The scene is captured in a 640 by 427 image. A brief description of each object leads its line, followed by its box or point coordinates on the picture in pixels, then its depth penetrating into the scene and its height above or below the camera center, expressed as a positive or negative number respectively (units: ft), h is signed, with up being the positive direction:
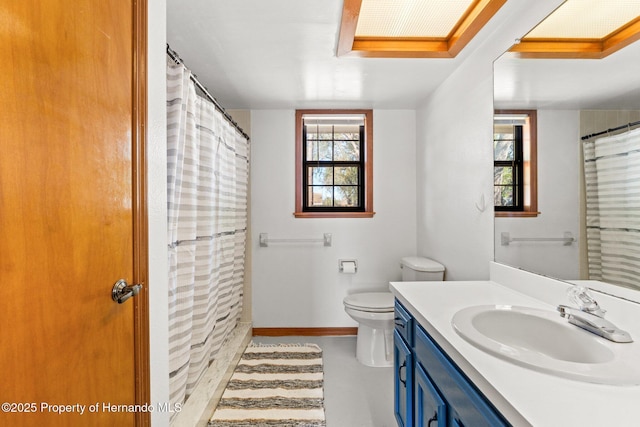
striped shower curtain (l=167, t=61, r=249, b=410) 4.56 -0.25
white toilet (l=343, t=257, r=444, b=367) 7.16 -2.53
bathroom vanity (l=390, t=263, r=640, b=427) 1.91 -1.21
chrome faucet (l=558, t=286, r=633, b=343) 2.71 -1.03
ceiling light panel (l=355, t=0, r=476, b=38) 4.75 +3.33
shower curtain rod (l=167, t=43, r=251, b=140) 4.49 +2.23
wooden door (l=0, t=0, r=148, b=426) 1.83 +0.03
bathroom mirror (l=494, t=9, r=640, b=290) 3.24 +1.05
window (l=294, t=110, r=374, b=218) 9.45 +1.56
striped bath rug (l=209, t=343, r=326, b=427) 5.44 -3.68
